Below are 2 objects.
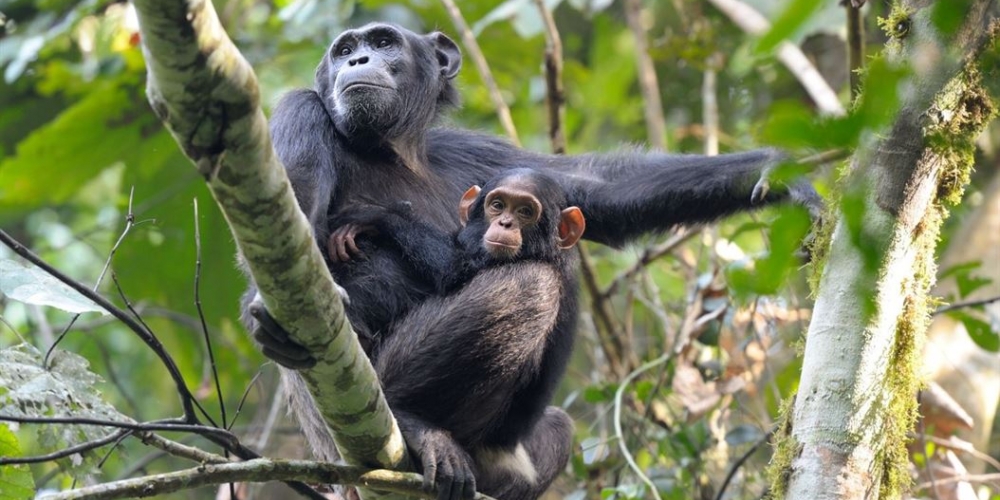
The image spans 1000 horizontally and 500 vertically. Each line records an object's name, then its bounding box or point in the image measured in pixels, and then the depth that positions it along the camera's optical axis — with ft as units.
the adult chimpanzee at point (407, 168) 31.53
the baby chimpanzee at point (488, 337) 29.32
